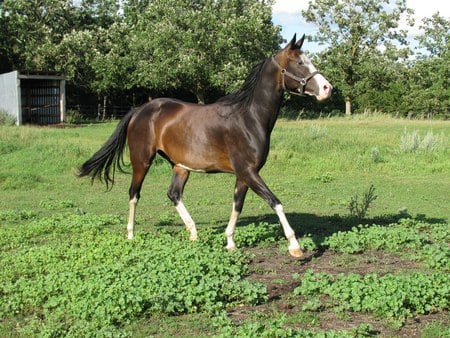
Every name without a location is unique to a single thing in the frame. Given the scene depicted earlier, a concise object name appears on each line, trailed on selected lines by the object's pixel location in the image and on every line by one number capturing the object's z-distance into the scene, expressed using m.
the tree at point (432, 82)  45.31
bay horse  7.50
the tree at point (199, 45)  38.00
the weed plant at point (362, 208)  10.57
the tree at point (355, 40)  49.59
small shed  34.97
